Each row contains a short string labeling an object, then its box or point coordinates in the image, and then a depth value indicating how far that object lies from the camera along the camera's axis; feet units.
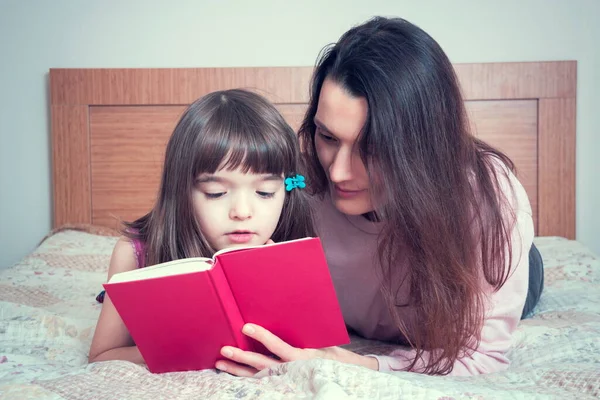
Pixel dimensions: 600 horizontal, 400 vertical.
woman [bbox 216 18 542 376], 3.49
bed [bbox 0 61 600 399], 2.91
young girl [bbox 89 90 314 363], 3.70
